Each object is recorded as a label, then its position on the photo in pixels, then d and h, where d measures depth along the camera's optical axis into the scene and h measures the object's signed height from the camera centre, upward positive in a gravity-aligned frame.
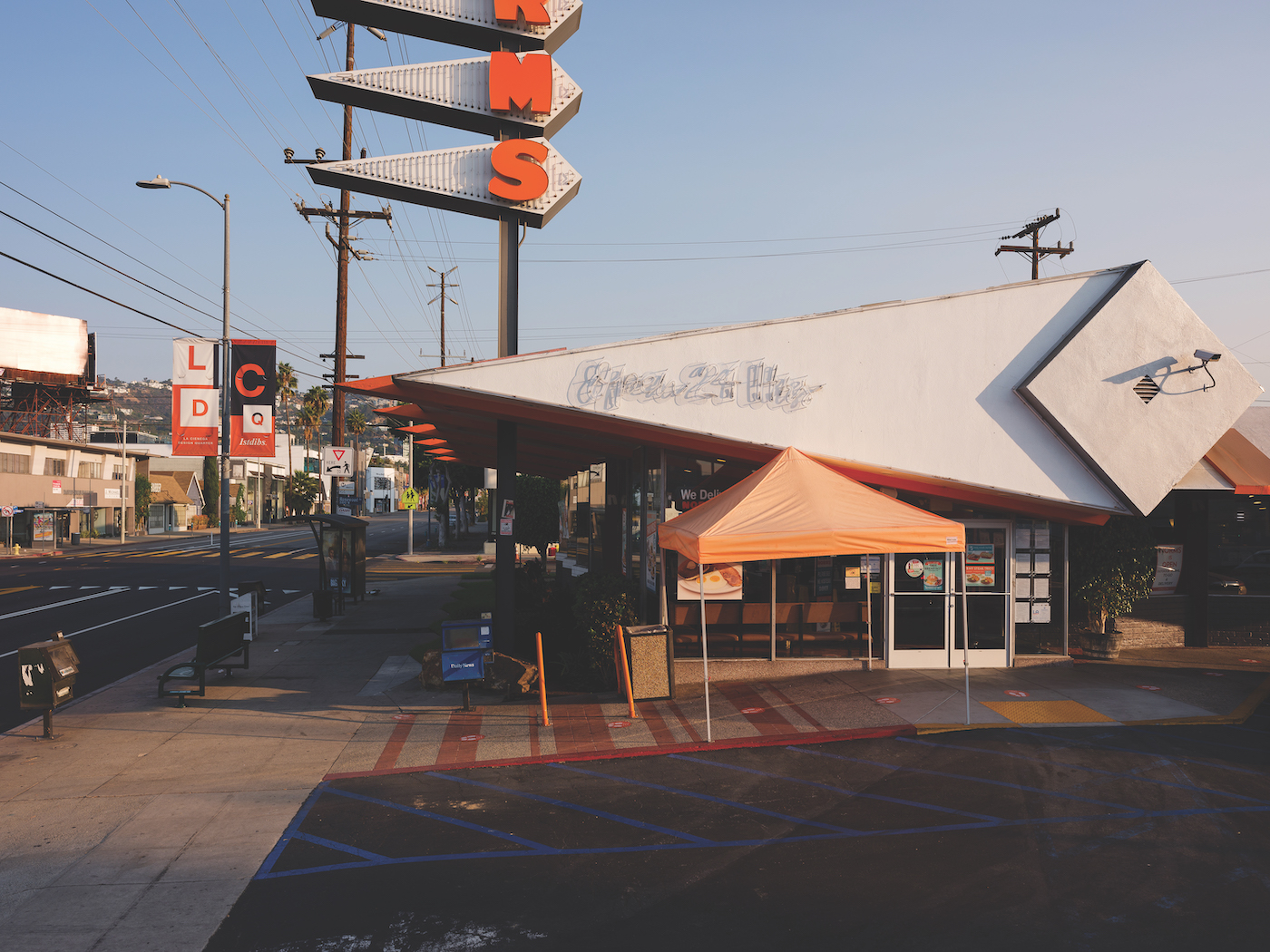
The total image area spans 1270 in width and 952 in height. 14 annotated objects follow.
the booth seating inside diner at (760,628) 13.60 -2.19
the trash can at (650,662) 12.02 -2.44
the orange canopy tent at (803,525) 10.41 -0.36
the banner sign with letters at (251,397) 17.06 +2.01
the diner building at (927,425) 12.56 +1.15
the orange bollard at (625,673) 11.43 -2.54
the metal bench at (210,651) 12.85 -2.64
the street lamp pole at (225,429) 16.62 +1.32
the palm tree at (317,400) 87.88 +10.09
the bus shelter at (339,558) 21.75 -1.89
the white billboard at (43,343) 67.50 +12.46
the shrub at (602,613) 12.45 -1.79
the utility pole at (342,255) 27.38 +8.15
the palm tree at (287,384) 87.62 +11.87
